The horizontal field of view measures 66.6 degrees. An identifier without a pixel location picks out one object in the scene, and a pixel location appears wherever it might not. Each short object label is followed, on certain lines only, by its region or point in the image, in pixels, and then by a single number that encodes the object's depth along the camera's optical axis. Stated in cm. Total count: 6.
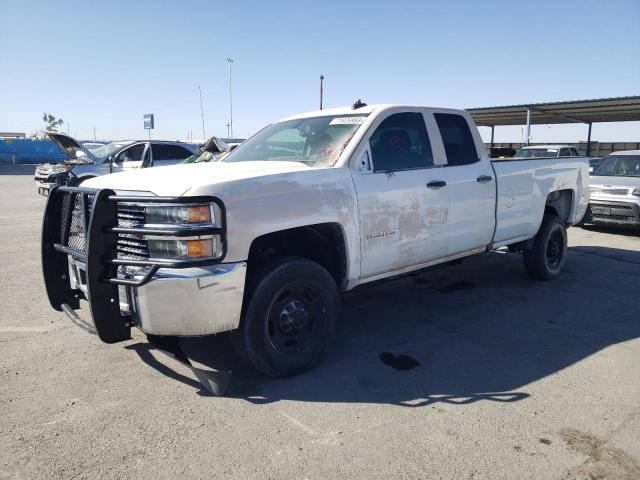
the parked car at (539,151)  1450
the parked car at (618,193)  909
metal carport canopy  2164
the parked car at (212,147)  1123
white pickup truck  293
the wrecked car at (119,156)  1340
